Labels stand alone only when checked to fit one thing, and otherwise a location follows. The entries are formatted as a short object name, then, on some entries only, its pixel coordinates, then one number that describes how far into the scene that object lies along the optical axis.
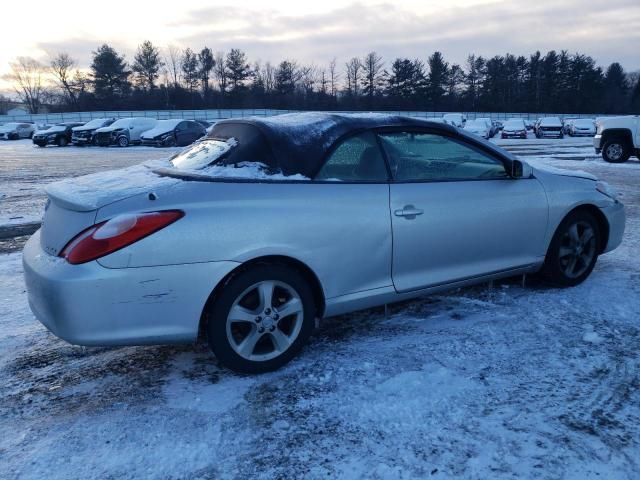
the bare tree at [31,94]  91.25
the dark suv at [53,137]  29.41
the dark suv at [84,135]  28.12
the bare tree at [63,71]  75.56
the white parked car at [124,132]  26.72
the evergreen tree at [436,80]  73.56
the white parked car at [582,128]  32.94
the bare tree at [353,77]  81.38
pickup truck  14.98
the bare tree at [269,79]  72.44
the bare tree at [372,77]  78.94
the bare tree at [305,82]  75.88
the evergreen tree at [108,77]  66.75
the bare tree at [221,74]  71.88
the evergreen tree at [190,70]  75.31
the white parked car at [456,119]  33.38
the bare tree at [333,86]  82.38
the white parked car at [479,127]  30.83
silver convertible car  2.74
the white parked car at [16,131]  38.72
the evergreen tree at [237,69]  70.75
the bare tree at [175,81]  73.94
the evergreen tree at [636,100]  77.12
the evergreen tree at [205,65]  73.88
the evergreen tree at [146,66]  70.75
